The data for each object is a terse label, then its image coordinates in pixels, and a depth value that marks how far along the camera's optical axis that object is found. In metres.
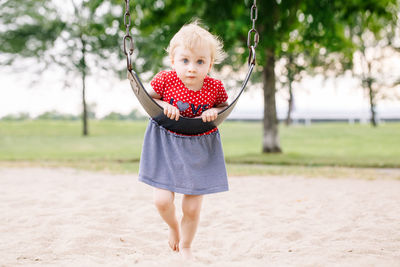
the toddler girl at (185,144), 2.68
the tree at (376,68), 26.48
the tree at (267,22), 10.44
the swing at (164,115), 2.55
